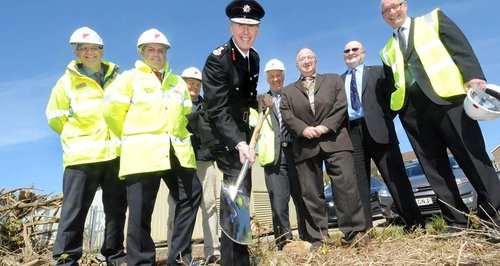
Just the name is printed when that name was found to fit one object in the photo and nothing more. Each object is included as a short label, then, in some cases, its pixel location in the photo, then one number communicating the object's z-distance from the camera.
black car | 9.58
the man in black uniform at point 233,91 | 3.26
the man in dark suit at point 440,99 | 3.53
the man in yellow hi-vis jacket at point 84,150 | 3.71
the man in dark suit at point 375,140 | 4.50
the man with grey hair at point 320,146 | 3.99
